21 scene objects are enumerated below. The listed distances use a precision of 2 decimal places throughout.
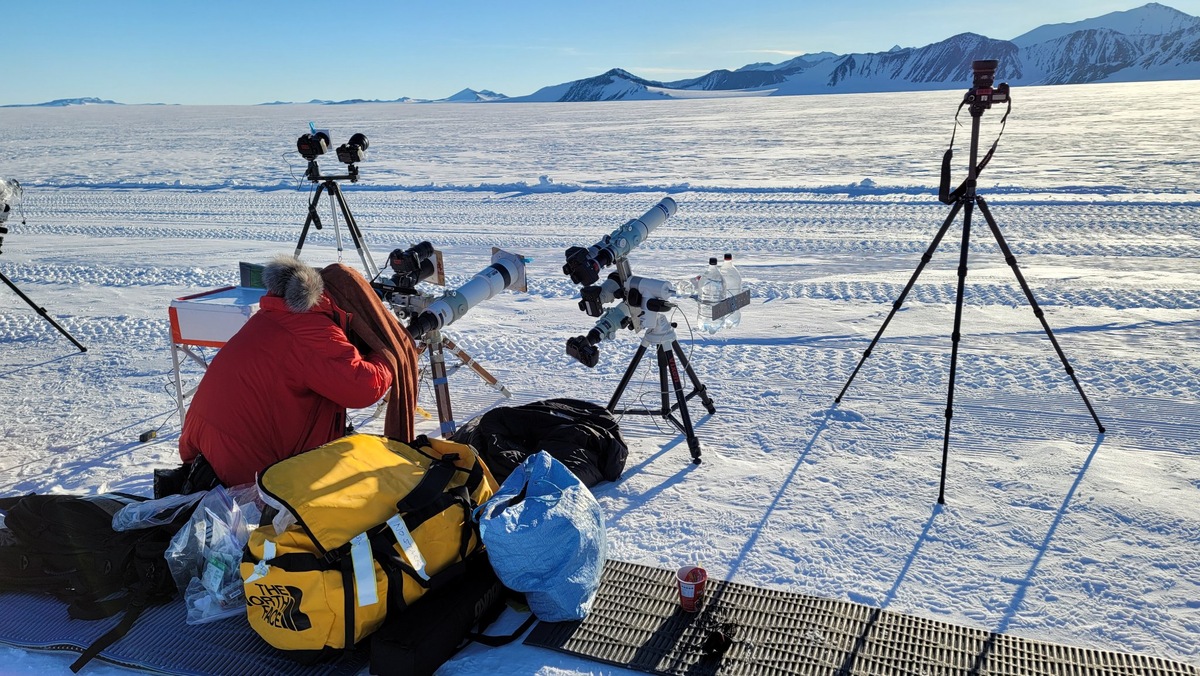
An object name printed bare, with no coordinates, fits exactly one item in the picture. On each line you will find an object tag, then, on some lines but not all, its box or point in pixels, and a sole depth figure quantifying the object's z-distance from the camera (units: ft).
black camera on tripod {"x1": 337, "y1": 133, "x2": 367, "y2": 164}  23.25
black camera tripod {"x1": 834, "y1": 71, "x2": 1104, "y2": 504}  12.60
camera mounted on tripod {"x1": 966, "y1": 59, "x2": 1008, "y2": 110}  12.52
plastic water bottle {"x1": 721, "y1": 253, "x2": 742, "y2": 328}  15.12
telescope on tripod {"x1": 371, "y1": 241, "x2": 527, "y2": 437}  14.88
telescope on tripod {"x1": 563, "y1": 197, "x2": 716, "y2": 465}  13.73
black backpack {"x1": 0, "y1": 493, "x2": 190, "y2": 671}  10.93
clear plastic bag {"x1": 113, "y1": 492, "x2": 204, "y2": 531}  11.33
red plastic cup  10.57
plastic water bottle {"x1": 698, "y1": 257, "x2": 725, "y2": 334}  15.02
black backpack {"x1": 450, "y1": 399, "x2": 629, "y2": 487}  13.98
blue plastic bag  10.09
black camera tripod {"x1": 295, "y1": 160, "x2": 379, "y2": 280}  23.34
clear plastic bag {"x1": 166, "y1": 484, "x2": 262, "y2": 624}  10.63
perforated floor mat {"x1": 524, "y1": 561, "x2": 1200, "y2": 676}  9.45
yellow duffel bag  9.36
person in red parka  11.99
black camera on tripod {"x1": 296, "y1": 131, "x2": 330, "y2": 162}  23.50
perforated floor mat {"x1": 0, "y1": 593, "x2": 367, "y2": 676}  9.81
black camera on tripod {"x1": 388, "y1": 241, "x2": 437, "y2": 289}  15.34
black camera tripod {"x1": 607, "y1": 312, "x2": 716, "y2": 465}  14.71
